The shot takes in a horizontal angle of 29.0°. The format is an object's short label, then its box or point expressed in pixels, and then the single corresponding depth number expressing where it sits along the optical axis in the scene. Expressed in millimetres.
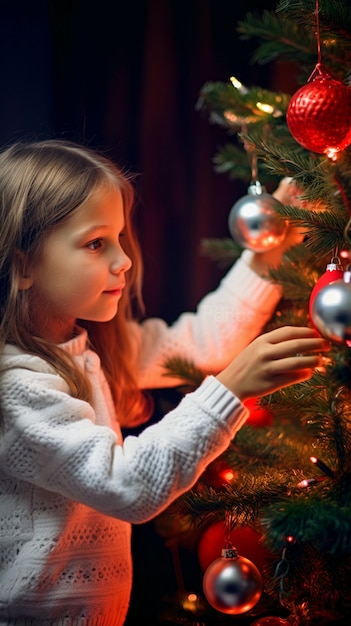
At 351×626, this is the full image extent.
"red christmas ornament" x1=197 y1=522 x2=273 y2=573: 989
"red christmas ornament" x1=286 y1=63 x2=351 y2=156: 799
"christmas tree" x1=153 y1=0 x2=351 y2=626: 718
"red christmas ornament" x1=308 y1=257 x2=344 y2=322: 777
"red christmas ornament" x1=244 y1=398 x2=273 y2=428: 1062
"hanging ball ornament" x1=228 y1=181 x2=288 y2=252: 1048
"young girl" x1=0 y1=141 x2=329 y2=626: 856
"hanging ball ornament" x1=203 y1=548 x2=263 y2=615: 861
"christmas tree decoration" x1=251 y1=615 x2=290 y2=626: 902
